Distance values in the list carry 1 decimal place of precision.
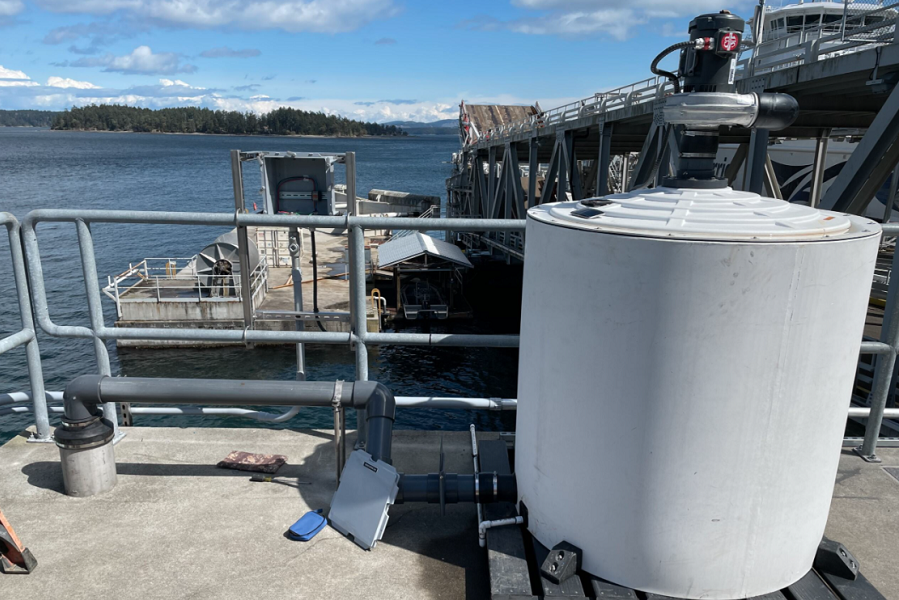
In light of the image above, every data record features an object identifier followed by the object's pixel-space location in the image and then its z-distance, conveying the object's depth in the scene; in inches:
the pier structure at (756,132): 406.9
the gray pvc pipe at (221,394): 129.8
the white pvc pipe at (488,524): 116.1
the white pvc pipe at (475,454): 129.3
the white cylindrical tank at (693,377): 88.0
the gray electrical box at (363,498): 122.6
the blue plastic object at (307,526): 122.6
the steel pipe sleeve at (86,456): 131.6
